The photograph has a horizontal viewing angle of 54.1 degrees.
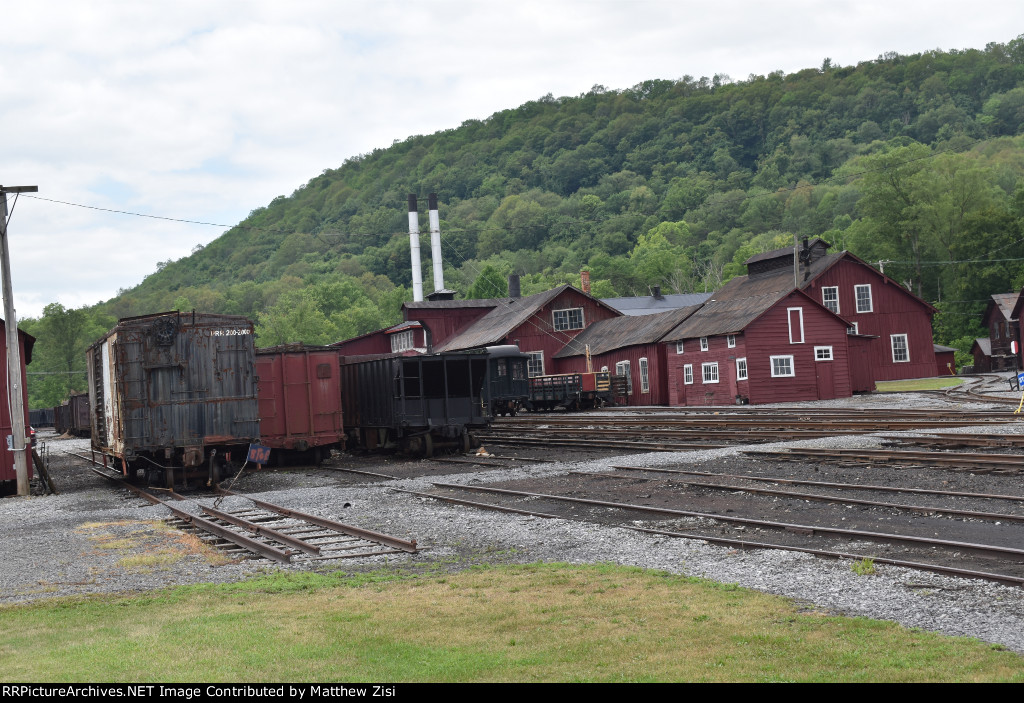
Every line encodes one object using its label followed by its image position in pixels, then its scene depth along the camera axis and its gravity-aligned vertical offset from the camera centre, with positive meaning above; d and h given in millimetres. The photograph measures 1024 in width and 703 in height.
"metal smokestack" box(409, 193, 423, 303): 88188 +11194
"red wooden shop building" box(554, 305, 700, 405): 52531 +1340
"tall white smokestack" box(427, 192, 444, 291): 85938 +12722
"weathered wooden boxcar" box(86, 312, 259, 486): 21484 +245
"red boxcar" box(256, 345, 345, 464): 25625 -29
